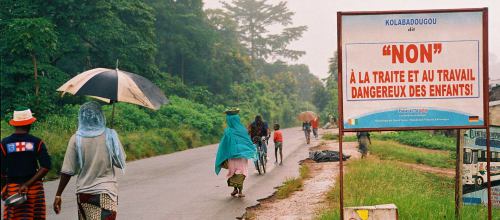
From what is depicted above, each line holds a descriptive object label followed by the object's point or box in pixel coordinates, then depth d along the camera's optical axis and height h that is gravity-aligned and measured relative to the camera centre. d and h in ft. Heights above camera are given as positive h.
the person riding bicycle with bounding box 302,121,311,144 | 102.37 -2.27
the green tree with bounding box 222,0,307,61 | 266.77 +47.10
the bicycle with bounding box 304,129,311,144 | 102.33 -3.34
